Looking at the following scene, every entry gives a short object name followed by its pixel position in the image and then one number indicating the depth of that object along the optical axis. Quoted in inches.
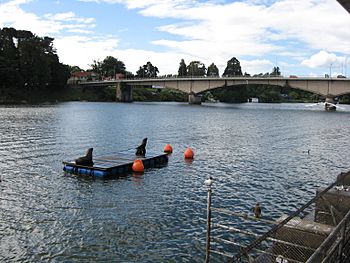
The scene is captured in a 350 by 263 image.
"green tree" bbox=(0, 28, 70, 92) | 5132.9
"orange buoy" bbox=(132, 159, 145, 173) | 1167.3
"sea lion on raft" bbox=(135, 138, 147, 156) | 1355.8
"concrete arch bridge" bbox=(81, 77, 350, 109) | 4370.1
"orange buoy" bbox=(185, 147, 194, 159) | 1437.0
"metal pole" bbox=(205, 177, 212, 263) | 520.3
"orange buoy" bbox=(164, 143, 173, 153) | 1571.1
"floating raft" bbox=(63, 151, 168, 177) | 1098.7
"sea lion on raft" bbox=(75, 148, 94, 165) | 1127.9
